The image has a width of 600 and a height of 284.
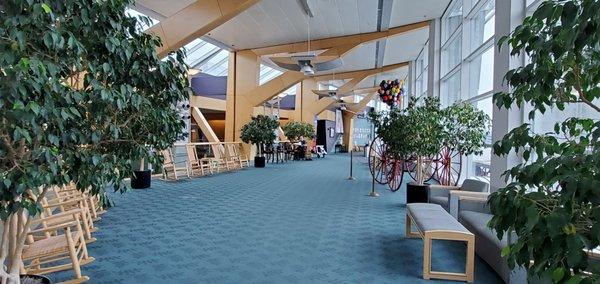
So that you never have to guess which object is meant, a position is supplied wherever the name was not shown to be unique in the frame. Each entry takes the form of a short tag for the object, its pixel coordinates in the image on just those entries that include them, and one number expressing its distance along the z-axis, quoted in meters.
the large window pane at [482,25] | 6.88
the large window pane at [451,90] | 9.35
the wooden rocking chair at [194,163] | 10.81
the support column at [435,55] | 10.77
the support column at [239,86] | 14.82
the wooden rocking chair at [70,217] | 3.37
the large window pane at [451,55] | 9.16
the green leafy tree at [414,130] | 6.22
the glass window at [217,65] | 18.50
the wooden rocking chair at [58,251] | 2.97
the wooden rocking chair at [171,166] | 9.78
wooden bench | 3.36
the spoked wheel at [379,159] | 8.92
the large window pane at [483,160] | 6.61
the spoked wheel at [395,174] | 8.57
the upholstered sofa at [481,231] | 3.26
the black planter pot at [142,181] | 8.38
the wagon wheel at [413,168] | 7.95
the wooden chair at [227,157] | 12.73
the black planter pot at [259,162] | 14.17
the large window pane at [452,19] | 9.36
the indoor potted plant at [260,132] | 13.76
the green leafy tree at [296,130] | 17.91
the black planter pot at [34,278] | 2.63
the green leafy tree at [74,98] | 1.79
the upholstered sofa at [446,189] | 5.00
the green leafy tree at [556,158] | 1.12
